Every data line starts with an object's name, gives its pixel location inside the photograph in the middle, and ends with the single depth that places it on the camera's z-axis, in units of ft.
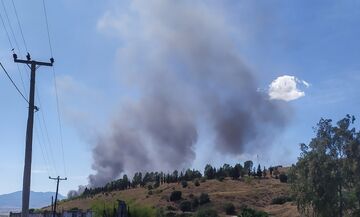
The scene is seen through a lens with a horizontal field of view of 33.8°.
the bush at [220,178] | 490.77
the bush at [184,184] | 466.21
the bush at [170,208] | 371.92
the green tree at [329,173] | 201.36
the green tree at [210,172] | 514.27
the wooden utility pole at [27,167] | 98.27
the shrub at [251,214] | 221.44
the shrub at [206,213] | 302.94
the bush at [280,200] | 358.43
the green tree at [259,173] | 500.16
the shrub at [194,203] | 376.97
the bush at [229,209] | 347.97
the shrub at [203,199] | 377.62
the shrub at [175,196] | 408.87
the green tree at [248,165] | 545.44
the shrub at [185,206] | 368.79
